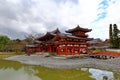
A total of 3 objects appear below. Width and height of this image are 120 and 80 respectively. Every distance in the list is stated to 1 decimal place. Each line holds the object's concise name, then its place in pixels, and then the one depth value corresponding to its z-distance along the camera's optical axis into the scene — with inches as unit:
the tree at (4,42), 1262.5
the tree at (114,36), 963.5
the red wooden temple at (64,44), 734.3
